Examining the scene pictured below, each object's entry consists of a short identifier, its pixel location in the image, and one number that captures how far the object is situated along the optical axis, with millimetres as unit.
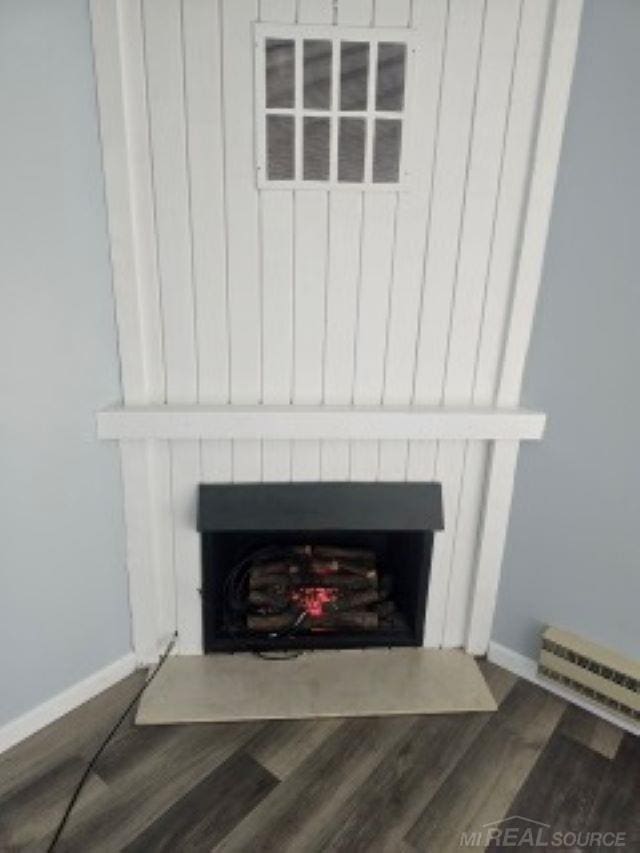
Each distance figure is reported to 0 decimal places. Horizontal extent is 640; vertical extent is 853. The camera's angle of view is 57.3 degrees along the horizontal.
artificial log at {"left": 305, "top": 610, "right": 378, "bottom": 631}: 2275
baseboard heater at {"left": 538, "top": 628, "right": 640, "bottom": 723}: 1938
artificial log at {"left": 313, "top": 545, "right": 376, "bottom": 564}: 2279
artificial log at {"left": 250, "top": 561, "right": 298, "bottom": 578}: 2266
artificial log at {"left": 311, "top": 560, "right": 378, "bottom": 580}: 2275
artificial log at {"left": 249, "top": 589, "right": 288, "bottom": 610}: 2246
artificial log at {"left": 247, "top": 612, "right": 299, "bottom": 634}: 2236
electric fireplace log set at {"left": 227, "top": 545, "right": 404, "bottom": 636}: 2258
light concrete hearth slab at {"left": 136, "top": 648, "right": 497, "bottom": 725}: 2010
